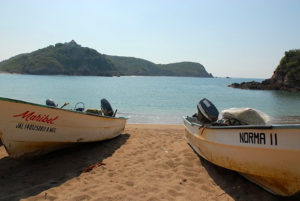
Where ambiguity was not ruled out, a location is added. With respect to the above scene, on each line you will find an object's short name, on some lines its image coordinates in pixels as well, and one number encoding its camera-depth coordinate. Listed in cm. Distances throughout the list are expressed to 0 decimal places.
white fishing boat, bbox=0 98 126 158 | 471
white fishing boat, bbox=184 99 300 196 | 325
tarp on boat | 464
